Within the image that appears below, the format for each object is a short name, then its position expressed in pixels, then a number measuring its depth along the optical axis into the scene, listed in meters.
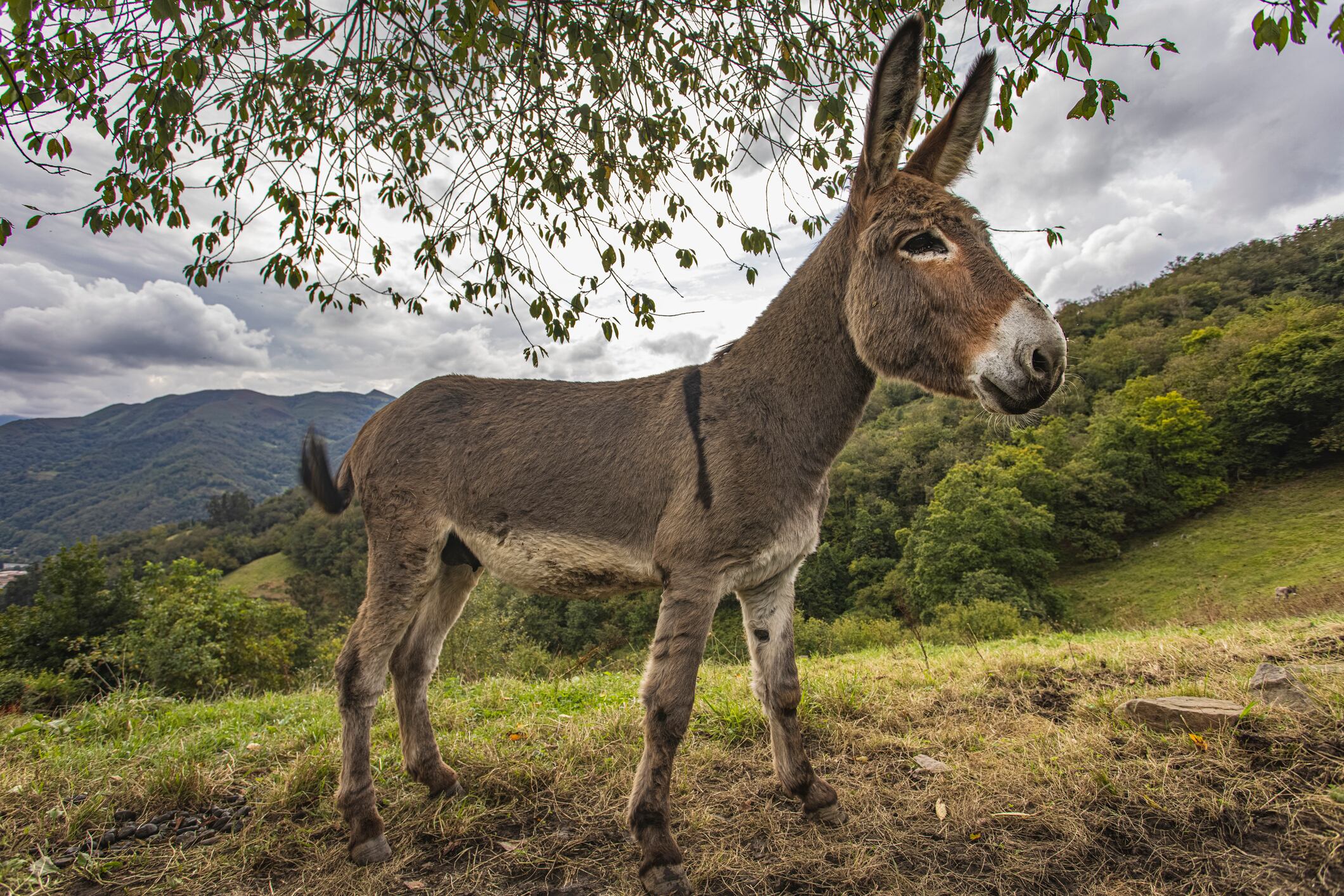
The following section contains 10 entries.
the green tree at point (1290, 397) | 39.12
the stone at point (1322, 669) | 3.38
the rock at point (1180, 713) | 2.93
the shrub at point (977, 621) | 25.12
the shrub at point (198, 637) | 23.47
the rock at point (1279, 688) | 2.98
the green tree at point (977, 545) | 38.31
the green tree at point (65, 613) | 25.98
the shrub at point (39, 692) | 13.95
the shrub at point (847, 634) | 27.31
